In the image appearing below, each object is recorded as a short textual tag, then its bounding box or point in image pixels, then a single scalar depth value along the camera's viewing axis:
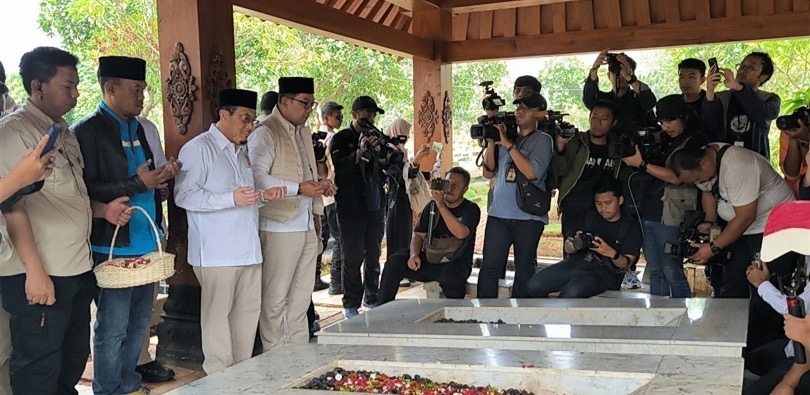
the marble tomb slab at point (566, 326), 2.71
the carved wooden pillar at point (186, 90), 3.56
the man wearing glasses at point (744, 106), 4.28
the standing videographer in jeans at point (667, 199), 3.86
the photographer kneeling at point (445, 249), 4.38
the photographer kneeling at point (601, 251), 3.98
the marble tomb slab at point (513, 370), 2.29
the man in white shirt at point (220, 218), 3.28
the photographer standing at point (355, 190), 4.67
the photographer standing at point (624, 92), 4.43
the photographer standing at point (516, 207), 4.02
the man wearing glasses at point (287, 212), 3.62
